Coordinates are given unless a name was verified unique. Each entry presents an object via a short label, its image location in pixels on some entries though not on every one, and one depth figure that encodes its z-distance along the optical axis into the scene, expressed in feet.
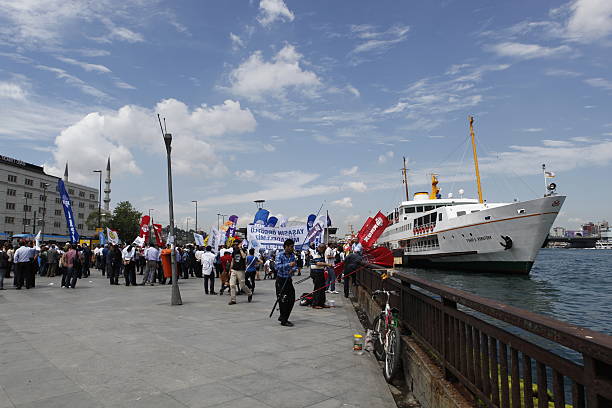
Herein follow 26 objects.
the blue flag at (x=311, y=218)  65.32
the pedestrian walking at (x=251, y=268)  46.38
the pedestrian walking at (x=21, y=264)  52.01
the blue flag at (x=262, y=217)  71.31
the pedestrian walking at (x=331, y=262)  49.52
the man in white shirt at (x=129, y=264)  56.29
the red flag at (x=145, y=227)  75.93
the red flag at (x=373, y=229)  31.81
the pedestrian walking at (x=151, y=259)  58.95
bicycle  17.12
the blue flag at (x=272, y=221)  74.69
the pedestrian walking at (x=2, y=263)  52.42
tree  245.24
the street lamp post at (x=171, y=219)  37.83
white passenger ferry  86.46
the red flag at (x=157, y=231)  77.10
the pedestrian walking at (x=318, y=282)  38.52
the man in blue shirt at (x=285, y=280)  28.63
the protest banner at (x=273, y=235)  53.06
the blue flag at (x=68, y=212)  72.18
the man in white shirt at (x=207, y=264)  46.52
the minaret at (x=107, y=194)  388.16
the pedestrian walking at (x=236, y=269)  38.86
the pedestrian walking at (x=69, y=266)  53.57
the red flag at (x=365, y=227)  34.40
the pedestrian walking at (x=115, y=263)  60.83
